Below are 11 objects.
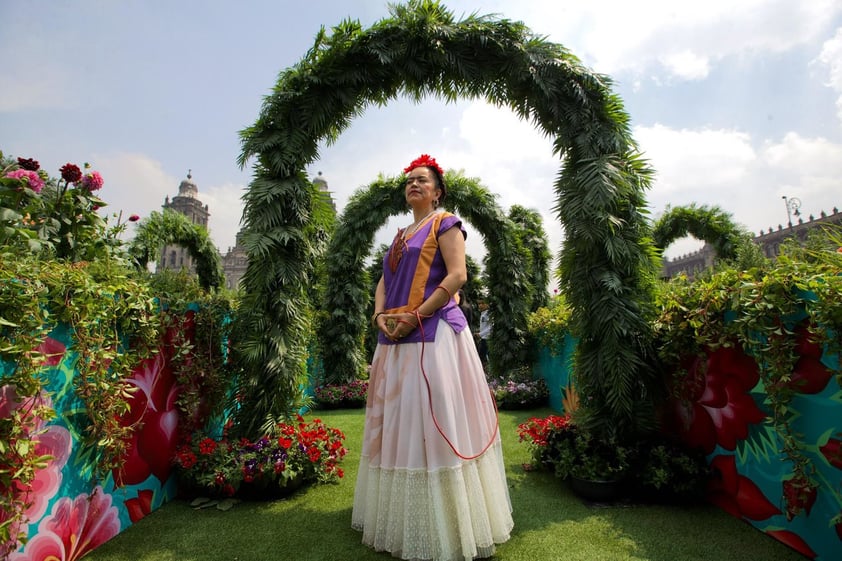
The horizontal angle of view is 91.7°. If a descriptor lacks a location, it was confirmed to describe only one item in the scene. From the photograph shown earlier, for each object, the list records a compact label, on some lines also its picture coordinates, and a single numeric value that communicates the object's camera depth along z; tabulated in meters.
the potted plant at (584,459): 3.16
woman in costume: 2.25
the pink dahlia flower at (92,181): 3.18
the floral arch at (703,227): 9.78
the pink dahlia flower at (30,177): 2.70
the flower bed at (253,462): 3.18
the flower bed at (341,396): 7.95
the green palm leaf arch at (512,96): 3.35
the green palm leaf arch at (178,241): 8.88
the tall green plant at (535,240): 11.08
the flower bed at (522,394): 7.15
